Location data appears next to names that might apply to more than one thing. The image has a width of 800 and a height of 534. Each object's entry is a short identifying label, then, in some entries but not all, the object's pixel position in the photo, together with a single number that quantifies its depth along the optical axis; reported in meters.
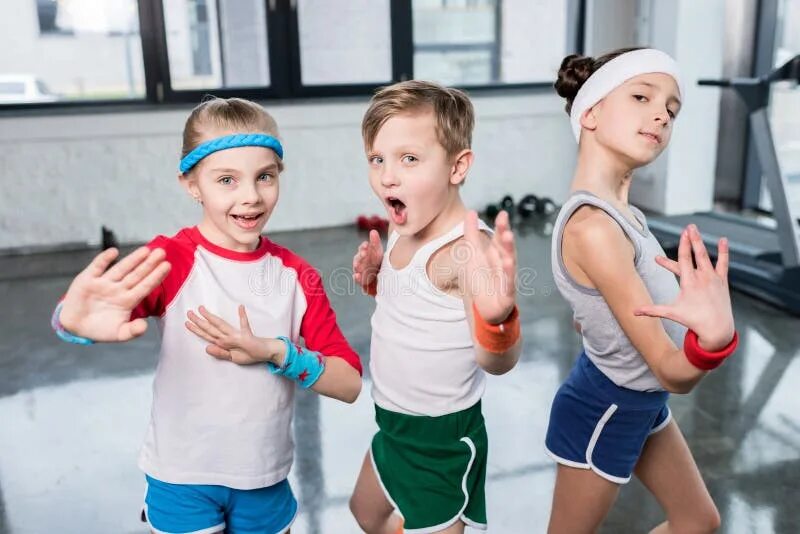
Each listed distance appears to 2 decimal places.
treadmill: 3.83
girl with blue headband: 1.36
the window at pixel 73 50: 5.23
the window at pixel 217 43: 5.53
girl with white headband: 1.43
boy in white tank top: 1.42
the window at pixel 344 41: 5.71
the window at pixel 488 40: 6.11
